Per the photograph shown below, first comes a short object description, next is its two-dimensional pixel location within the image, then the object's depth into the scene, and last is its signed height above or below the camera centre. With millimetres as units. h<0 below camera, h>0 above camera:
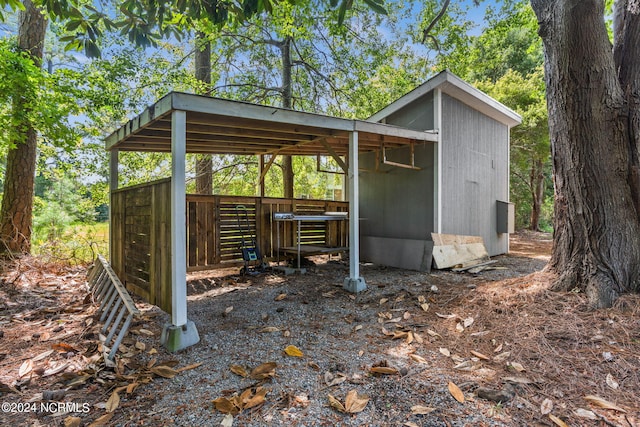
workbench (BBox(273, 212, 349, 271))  5887 -624
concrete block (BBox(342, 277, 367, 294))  4602 -978
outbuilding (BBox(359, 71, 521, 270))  6141 +717
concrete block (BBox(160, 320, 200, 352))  2857 -1061
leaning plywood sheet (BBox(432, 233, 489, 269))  5949 -745
